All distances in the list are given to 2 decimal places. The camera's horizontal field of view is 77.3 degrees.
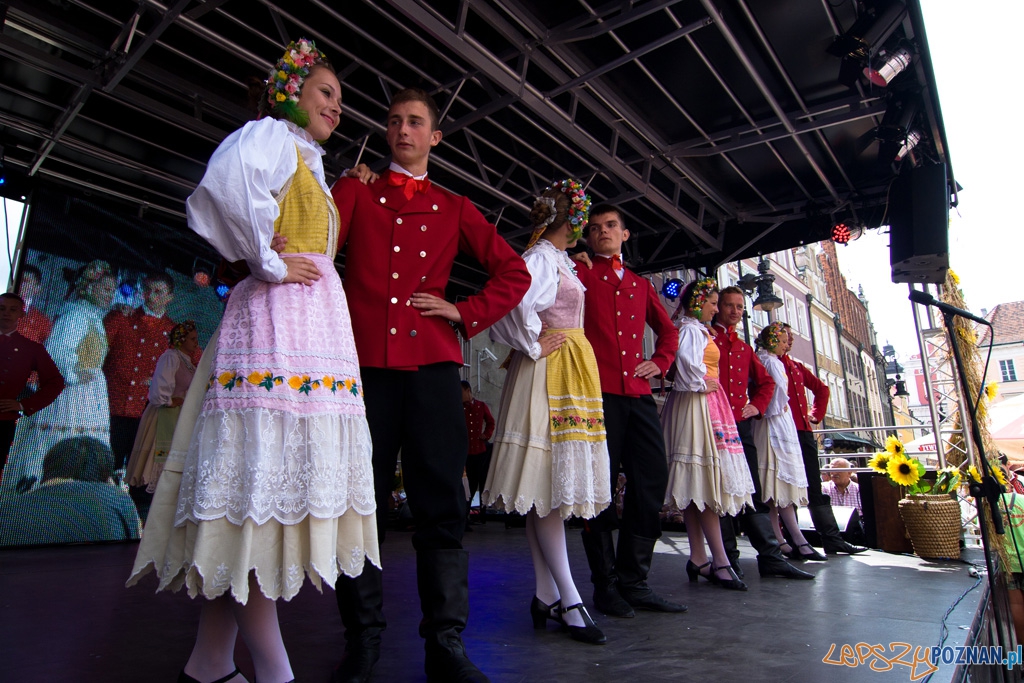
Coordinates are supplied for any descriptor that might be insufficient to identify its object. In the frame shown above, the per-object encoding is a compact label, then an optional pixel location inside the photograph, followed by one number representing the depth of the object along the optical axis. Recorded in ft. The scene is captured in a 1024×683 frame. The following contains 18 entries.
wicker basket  18.35
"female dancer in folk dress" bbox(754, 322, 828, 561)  17.17
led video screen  20.15
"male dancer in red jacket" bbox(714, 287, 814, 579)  14.84
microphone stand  8.54
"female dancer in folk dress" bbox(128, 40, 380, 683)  4.88
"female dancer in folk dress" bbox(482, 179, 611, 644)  8.84
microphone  8.55
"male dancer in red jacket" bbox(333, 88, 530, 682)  6.55
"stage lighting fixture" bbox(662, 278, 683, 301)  29.95
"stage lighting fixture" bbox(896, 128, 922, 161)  19.20
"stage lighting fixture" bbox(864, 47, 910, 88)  16.90
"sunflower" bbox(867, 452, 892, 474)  20.56
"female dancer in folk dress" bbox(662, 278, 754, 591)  12.80
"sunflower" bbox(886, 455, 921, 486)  19.47
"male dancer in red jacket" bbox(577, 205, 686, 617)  10.29
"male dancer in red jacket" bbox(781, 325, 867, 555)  19.56
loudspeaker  18.95
